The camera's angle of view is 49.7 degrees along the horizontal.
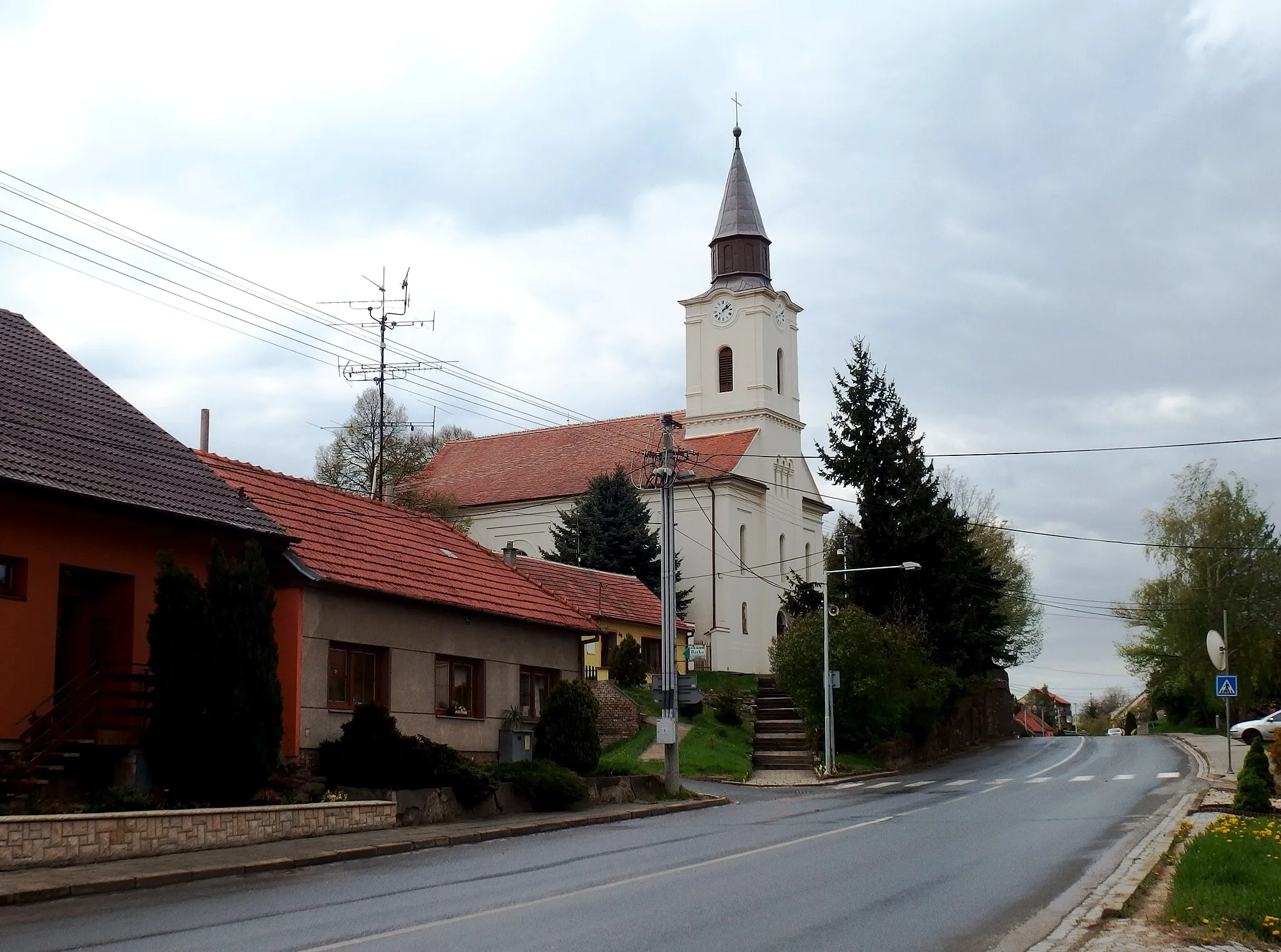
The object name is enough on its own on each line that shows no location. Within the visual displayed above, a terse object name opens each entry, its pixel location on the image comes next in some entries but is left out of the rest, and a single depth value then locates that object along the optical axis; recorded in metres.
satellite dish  26.57
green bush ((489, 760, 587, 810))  25.11
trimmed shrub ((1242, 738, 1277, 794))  21.64
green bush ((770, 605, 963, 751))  43.84
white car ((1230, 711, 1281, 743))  44.97
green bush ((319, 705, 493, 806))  22.66
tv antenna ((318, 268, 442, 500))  45.47
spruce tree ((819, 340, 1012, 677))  52.59
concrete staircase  42.41
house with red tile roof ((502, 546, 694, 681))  47.86
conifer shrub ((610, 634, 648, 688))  47.44
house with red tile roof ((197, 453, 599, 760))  23.84
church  61.22
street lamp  40.69
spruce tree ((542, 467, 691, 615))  57.34
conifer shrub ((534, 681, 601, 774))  28.48
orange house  19.39
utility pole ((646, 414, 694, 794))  29.72
